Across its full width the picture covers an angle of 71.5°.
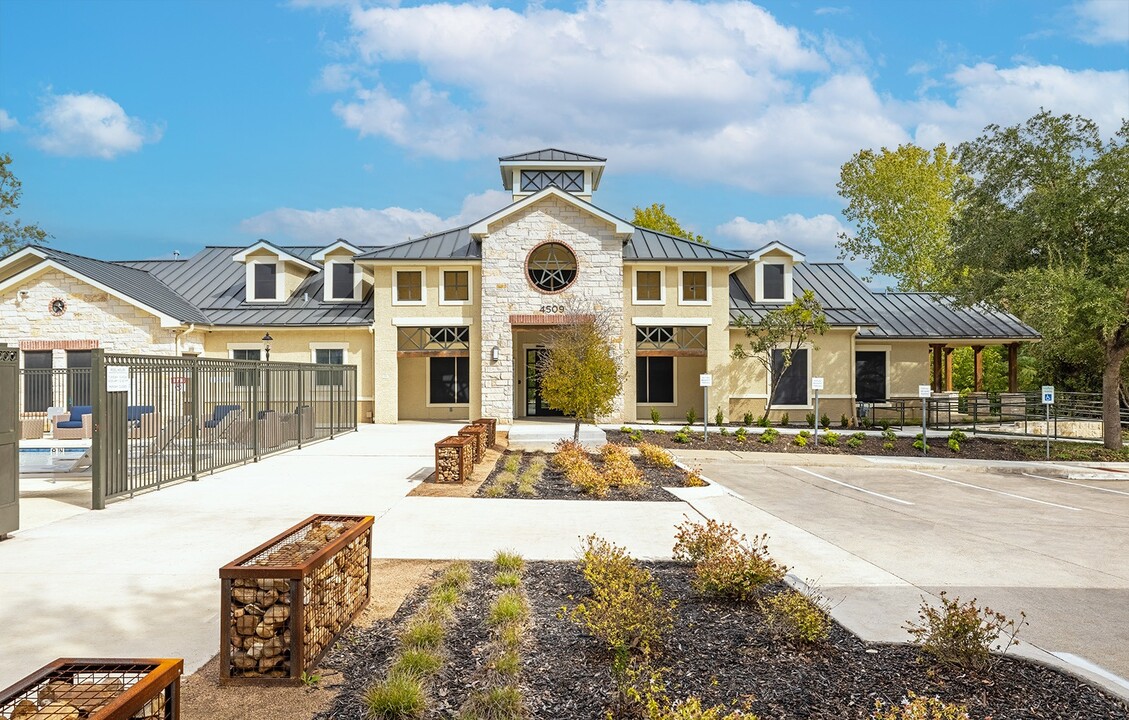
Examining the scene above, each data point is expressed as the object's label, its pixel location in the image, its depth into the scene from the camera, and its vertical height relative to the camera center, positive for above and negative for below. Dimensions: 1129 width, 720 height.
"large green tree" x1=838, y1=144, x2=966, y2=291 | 42.56 +9.09
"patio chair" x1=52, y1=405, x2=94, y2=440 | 19.73 -1.28
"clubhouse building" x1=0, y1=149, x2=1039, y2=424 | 25.09 +2.04
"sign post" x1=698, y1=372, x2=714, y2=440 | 22.73 -0.26
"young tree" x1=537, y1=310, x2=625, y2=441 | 18.69 -0.09
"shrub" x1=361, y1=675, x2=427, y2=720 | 4.20 -1.77
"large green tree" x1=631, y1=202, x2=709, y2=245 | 48.75 +9.39
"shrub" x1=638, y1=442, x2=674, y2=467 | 16.50 -1.83
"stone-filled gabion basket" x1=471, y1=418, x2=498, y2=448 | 19.12 -1.37
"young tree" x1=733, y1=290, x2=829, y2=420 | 26.78 +1.32
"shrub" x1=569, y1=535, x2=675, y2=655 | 5.09 -1.63
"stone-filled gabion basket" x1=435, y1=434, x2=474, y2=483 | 13.25 -1.51
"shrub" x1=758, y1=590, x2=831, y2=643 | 5.26 -1.70
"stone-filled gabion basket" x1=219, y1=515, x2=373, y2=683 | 4.68 -1.48
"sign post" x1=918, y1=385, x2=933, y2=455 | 20.58 -0.71
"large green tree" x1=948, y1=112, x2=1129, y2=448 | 19.53 +3.56
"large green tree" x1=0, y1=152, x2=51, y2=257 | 38.56 +7.65
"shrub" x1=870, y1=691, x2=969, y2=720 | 3.62 -1.63
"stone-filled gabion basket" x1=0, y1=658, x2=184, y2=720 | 3.21 -1.35
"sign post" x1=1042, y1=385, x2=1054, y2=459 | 20.48 -0.71
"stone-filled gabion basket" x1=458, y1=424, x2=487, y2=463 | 15.85 -1.35
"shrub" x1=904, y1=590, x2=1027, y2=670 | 4.85 -1.70
